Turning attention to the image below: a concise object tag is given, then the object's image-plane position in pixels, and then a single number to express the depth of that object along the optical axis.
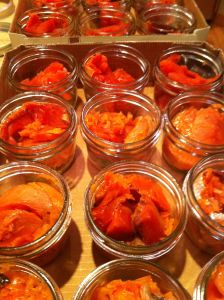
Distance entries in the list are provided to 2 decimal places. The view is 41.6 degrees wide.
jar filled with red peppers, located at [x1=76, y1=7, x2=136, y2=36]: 0.42
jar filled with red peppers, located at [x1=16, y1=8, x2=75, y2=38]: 0.40
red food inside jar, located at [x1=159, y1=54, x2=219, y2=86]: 0.34
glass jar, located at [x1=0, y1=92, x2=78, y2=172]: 0.27
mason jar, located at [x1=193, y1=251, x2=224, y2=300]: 0.20
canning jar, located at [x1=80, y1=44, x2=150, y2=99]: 0.33
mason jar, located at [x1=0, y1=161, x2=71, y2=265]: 0.22
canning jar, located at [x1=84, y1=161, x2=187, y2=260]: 0.22
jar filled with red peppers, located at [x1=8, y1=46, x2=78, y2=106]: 0.33
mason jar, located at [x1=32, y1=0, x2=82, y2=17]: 0.44
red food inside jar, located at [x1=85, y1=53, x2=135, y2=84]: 0.35
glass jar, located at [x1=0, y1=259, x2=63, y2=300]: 0.20
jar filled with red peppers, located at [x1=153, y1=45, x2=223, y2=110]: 0.34
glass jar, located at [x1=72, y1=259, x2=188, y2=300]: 0.20
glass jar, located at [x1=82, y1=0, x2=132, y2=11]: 0.44
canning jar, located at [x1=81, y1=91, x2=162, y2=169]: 0.28
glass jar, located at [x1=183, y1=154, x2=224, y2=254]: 0.23
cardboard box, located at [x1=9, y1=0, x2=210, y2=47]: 0.37
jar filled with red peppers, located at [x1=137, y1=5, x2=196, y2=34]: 0.42
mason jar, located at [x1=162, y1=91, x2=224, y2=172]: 0.28
